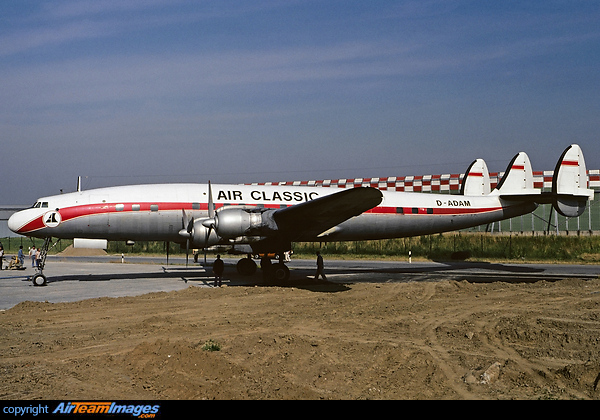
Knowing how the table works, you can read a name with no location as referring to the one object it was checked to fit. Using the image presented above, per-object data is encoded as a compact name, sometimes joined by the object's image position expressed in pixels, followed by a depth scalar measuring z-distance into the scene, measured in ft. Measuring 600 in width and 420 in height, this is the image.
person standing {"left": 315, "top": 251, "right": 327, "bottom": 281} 77.51
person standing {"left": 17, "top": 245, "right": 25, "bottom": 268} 112.47
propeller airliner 67.21
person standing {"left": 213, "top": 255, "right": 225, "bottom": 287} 69.67
